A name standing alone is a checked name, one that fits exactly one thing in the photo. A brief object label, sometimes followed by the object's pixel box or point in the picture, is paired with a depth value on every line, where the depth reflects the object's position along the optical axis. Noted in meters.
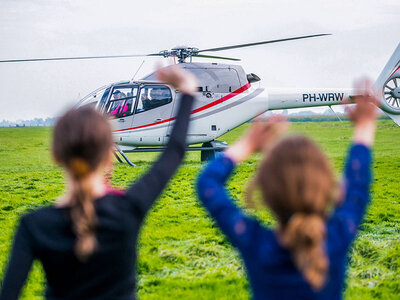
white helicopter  19.98
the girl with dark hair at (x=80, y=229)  4.62
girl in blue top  4.09
